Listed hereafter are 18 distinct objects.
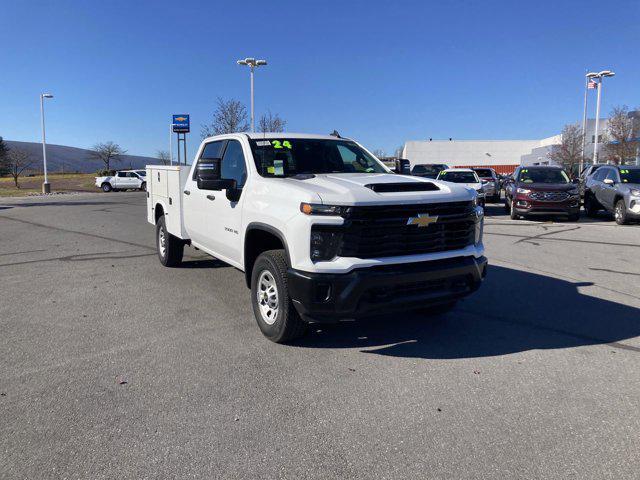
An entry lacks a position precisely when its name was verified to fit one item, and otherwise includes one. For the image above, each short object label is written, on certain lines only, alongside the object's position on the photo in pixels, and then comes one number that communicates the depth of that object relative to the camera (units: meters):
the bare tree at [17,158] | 57.69
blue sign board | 44.47
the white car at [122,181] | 44.03
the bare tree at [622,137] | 37.28
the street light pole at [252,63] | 30.20
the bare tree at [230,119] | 34.66
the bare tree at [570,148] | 44.25
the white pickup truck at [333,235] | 4.15
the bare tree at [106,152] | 87.75
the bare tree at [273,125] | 36.69
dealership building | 69.50
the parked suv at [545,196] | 14.75
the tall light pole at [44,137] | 40.65
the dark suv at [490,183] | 22.50
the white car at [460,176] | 19.48
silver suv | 13.90
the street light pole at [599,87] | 36.76
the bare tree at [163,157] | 88.92
